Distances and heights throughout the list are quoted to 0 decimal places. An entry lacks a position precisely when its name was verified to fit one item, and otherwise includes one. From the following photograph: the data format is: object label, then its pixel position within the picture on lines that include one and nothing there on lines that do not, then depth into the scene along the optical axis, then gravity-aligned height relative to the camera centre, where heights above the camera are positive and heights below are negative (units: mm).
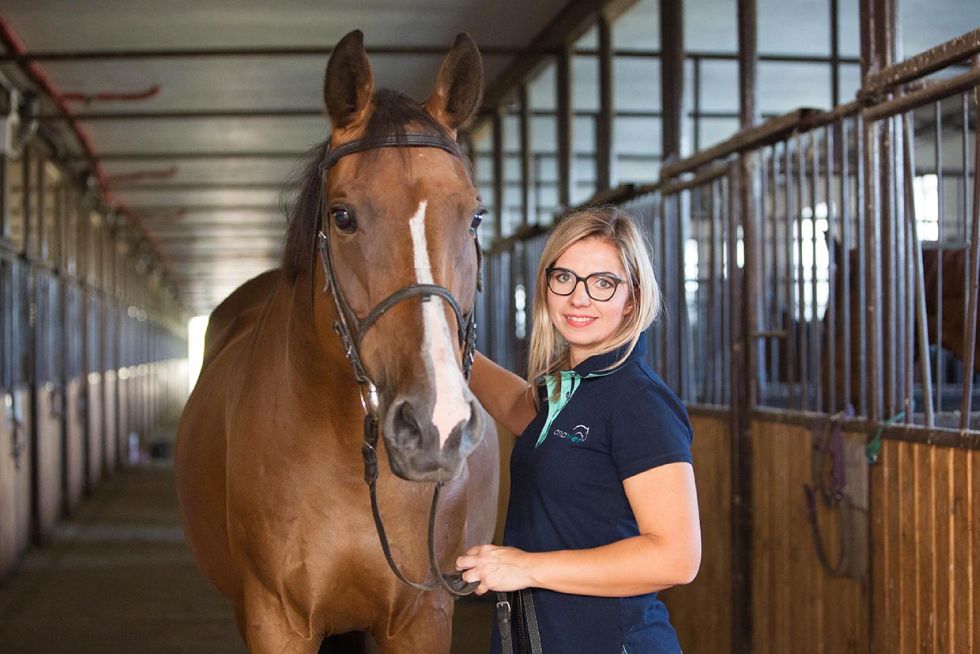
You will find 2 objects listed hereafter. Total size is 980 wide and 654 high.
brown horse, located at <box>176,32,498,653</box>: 1544 -86
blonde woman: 1472 -202
